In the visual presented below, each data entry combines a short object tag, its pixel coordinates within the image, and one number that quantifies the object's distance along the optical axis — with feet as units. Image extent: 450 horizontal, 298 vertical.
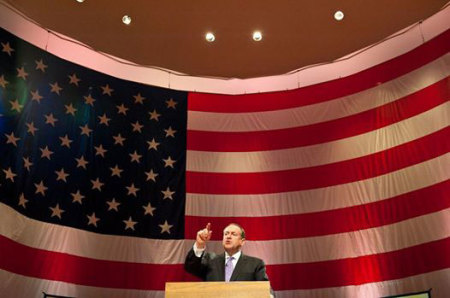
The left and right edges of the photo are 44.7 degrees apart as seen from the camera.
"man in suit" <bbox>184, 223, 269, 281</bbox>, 13.75
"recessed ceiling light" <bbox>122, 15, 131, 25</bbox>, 21.47
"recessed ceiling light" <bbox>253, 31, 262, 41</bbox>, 22.34
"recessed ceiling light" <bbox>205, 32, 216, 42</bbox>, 22.39
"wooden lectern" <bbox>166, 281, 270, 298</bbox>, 9.87
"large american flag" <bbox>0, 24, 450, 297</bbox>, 17.22
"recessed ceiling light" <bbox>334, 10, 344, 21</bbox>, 21.34
